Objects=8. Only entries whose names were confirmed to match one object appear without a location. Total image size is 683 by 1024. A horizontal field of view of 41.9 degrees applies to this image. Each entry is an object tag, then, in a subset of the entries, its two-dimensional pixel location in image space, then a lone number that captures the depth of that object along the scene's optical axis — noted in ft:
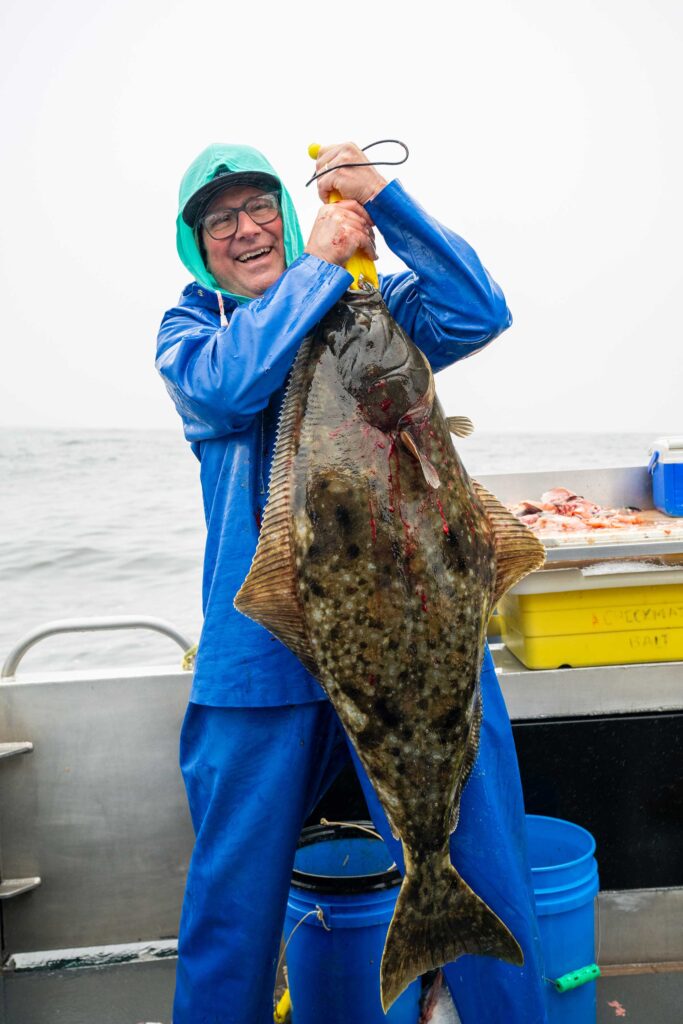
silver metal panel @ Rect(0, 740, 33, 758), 11.21
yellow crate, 11.27
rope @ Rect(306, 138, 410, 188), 6.21
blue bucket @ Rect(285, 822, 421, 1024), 8.48
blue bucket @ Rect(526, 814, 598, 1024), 8.74
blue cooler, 14.19
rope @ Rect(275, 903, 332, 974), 8.45
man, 7.04
